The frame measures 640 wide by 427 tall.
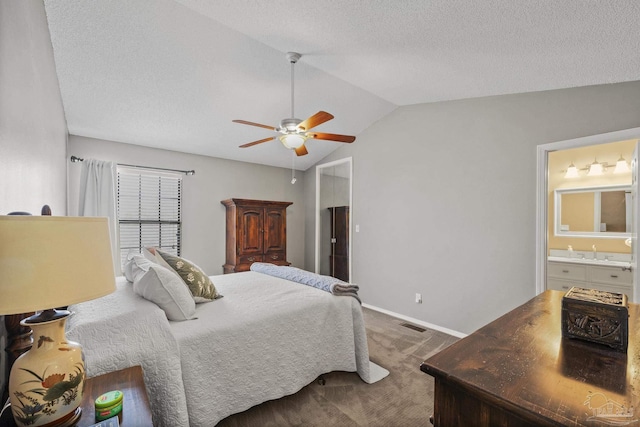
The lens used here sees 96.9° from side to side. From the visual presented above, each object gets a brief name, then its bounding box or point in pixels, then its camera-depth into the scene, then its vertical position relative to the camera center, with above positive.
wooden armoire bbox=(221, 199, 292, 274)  4.42 -0.30
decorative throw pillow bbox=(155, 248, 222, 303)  2.12 -0.47
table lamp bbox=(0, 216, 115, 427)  0.62 -0.18
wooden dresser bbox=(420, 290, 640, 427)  0.66 -0.45
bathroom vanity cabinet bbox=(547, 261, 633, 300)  3.22 -0.73
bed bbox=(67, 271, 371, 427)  1.39 -0.78
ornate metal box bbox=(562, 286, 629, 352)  0.94 -0.36
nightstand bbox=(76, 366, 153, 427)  0.88 -0.66
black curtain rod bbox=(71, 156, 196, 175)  3.42 +0.65
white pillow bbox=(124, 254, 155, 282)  2.01 -0.39
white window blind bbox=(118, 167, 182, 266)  3.79 +0.06
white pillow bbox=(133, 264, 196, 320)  1.76 -0.49
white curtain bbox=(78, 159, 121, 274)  3.43 +0.29
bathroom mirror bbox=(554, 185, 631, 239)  3.59 +0.06
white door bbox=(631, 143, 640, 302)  2.16 -0.07
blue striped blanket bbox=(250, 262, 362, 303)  2.39 -0.60
